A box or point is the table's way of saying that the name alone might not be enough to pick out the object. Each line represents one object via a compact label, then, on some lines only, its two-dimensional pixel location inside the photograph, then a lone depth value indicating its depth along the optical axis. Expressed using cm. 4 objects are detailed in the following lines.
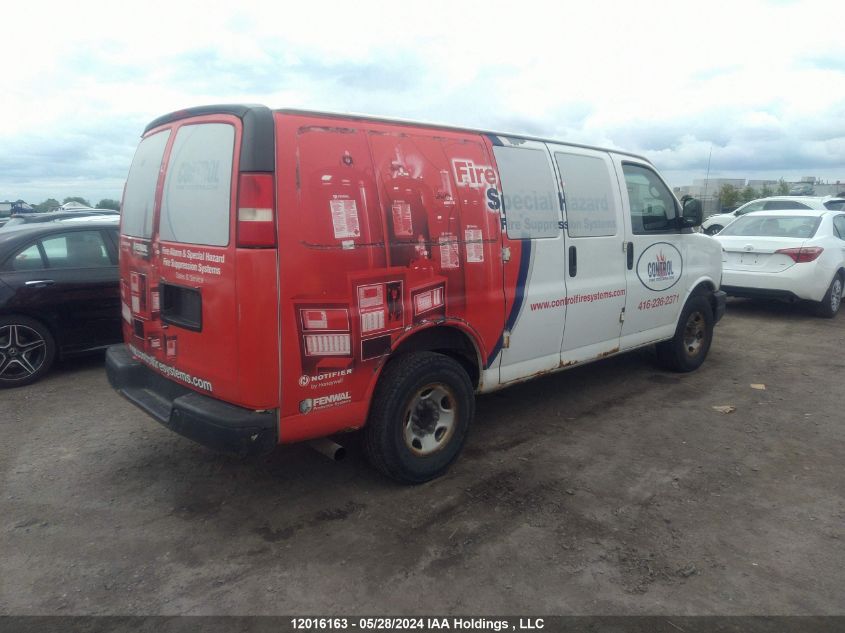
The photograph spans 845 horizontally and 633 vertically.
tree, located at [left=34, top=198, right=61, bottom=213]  2301
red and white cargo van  307
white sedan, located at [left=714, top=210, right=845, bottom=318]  877
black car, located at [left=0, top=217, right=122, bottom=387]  575
